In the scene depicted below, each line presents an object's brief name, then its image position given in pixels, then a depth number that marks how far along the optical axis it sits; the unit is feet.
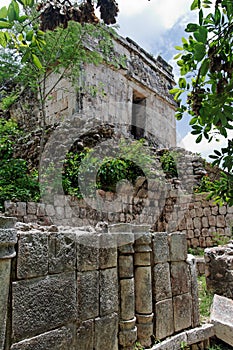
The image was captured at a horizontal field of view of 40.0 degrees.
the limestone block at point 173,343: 9.96
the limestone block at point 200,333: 11.07
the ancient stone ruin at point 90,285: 7.16
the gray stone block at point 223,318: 11.61
